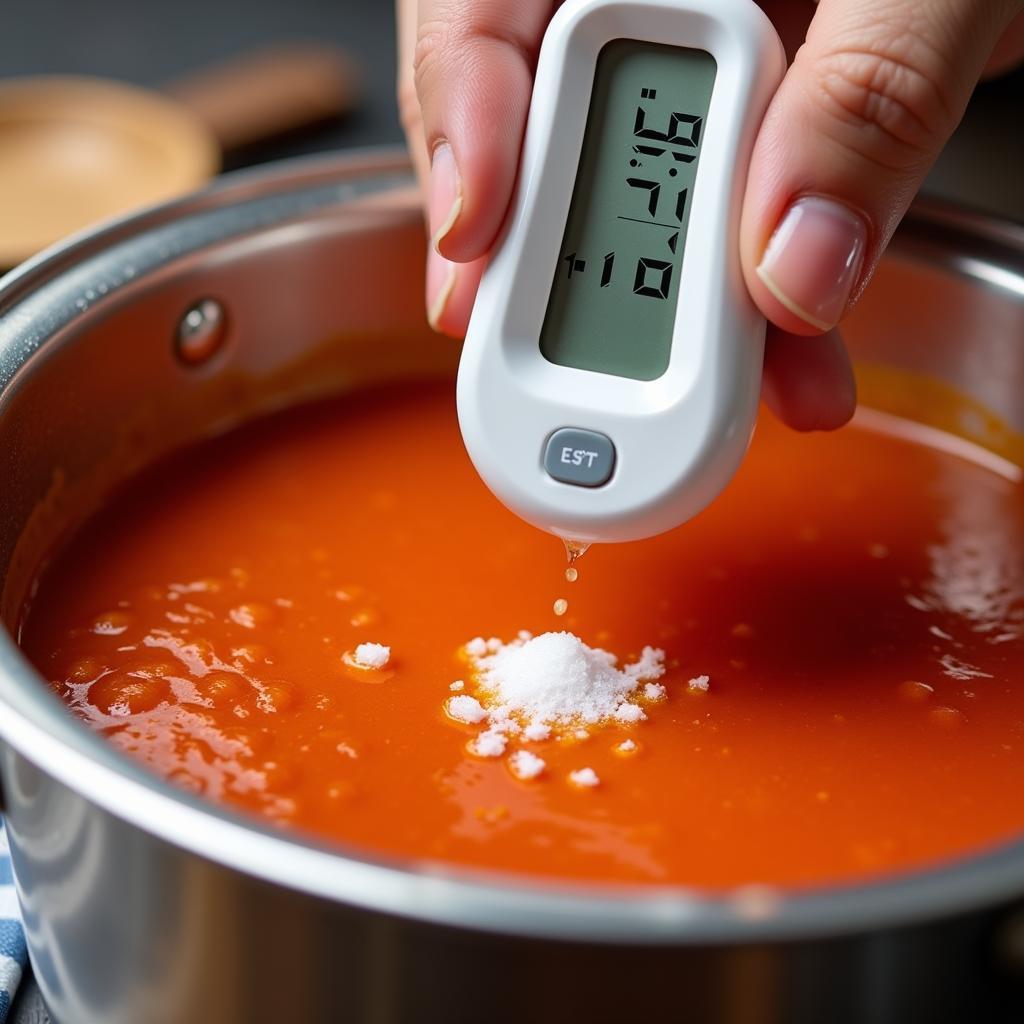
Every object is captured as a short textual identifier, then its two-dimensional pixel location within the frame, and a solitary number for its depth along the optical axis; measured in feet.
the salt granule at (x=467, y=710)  1.30
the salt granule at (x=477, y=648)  1.35
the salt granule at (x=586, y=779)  1.25
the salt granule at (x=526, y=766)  1.25
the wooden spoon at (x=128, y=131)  1.96
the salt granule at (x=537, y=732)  1.28
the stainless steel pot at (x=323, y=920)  1.01
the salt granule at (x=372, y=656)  1.34
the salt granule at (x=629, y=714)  1.30
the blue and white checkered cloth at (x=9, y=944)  1.28
